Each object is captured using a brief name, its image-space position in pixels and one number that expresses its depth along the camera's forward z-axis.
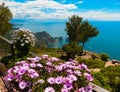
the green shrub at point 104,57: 15.01
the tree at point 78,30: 22.97
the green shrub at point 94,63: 10.99
